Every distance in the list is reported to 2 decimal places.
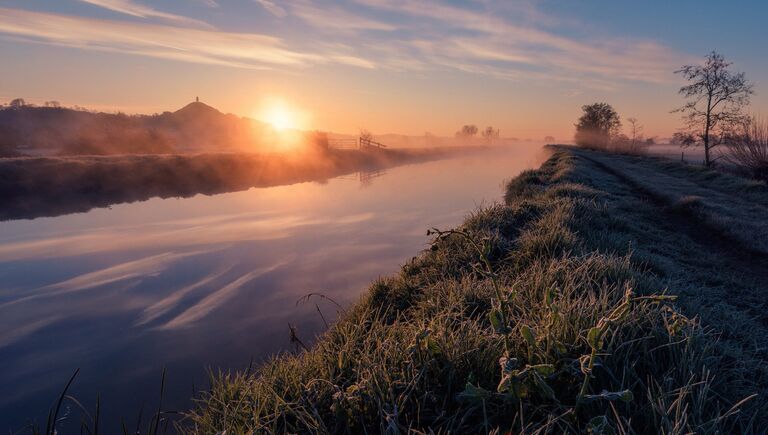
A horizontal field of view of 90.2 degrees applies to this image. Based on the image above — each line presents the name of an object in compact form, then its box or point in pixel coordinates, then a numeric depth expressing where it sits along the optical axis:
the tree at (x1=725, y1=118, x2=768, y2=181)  17.02
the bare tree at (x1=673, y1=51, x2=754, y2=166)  28.98
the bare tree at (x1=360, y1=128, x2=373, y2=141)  54.92
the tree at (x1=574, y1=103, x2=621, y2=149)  60.75
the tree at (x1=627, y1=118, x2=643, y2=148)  47.88
